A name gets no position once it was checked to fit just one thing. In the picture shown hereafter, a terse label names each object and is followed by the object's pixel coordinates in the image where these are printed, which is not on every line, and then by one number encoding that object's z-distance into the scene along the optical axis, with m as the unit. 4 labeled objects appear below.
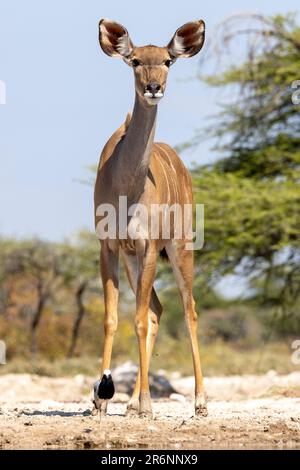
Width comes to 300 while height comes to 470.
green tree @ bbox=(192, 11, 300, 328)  18.56
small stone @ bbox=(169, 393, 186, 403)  11.96
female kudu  7.36
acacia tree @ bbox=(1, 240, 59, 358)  27.17
